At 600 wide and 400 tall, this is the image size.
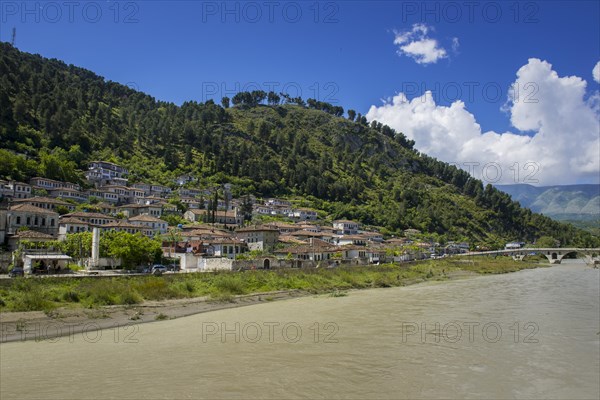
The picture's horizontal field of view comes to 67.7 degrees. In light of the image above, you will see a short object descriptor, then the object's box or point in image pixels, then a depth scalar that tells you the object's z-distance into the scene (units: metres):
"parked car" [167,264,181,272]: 42.65
